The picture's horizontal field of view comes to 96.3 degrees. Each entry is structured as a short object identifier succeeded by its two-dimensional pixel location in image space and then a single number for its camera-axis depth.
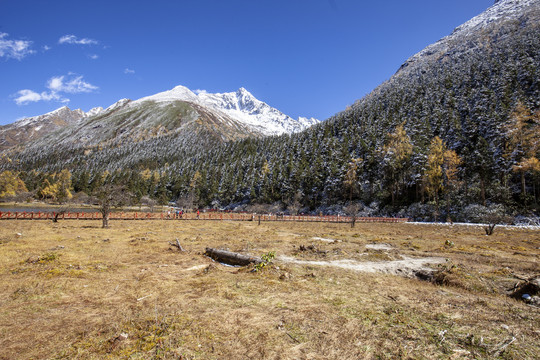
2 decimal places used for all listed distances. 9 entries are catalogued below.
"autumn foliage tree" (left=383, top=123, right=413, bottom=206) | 50.06
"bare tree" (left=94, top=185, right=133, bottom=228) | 23.41
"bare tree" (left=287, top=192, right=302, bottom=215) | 60.94
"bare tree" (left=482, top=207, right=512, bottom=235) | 22.86
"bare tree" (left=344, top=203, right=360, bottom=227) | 43.93
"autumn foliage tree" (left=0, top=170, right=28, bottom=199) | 82.54
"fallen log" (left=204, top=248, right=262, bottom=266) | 10.48
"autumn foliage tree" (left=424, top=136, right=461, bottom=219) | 40.38
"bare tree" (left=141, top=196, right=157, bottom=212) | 76.53
